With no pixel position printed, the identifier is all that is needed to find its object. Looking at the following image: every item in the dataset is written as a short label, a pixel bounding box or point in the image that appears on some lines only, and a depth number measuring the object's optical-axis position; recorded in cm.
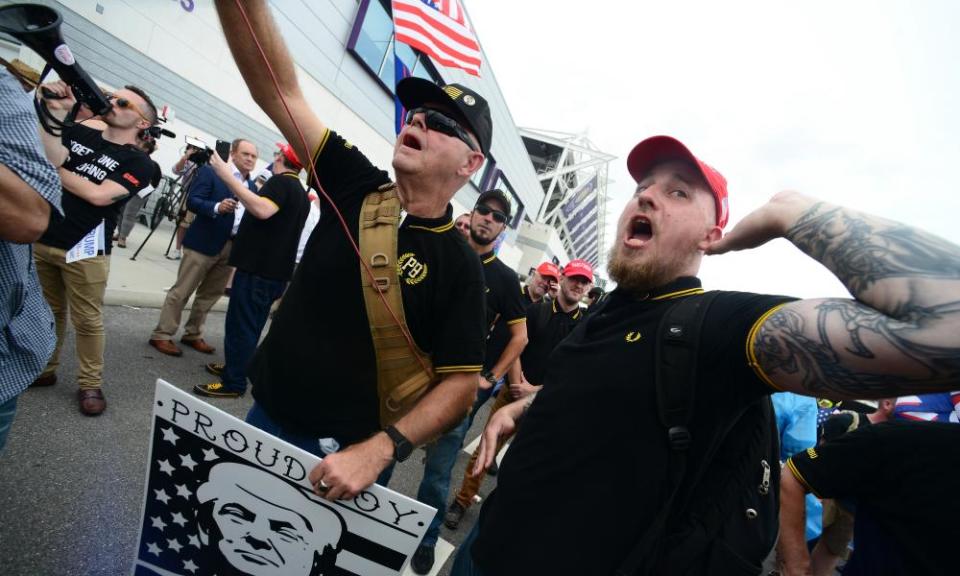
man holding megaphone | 262
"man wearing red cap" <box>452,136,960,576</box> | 76
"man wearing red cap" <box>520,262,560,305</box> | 535
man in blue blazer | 425
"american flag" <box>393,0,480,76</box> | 614
